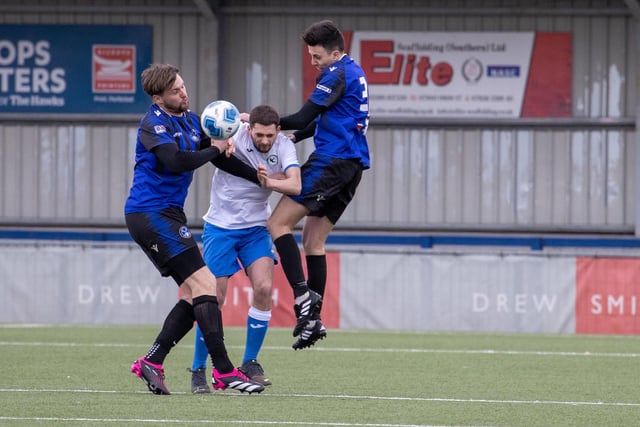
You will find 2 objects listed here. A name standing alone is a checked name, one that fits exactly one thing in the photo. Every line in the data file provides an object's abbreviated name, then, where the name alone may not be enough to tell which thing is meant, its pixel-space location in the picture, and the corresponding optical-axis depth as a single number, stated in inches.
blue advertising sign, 1818.4
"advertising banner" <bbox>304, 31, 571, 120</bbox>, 1766.7
